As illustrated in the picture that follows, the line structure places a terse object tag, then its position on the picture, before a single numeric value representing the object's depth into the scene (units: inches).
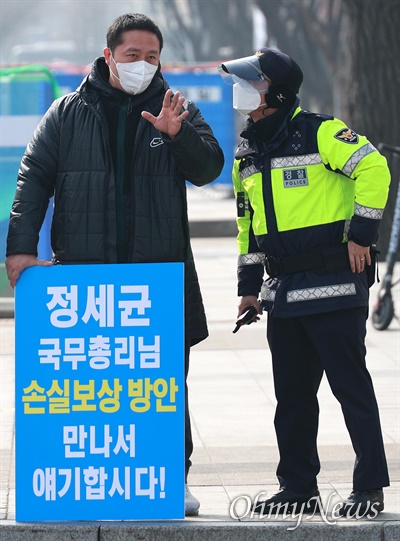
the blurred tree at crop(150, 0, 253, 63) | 3664.8
